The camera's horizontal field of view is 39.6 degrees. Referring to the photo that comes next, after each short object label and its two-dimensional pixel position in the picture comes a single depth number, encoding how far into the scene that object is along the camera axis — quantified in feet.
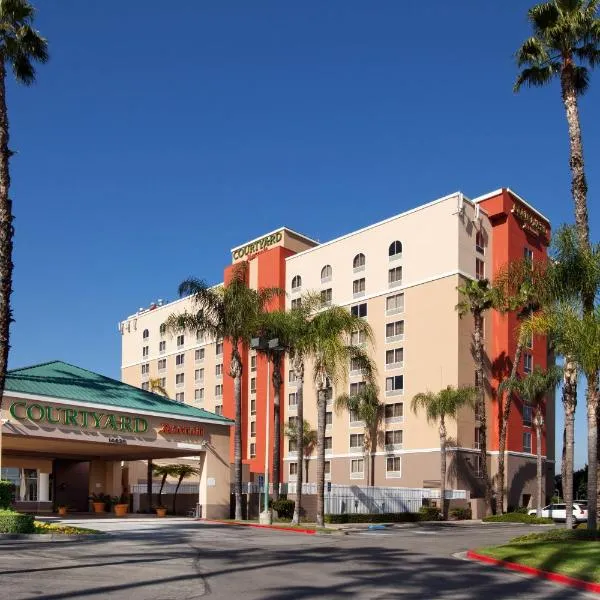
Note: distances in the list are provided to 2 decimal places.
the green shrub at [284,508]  147.64
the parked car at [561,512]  169.78
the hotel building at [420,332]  218.18
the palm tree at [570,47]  107.24
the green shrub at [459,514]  194.98
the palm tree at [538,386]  196.54
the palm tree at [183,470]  171.22
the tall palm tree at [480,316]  196.79
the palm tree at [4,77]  92.38
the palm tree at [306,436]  249.14
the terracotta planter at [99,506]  172.76
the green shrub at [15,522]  88.94
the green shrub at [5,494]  96.12
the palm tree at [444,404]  193.26
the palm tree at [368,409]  225.15
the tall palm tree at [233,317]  145.69
